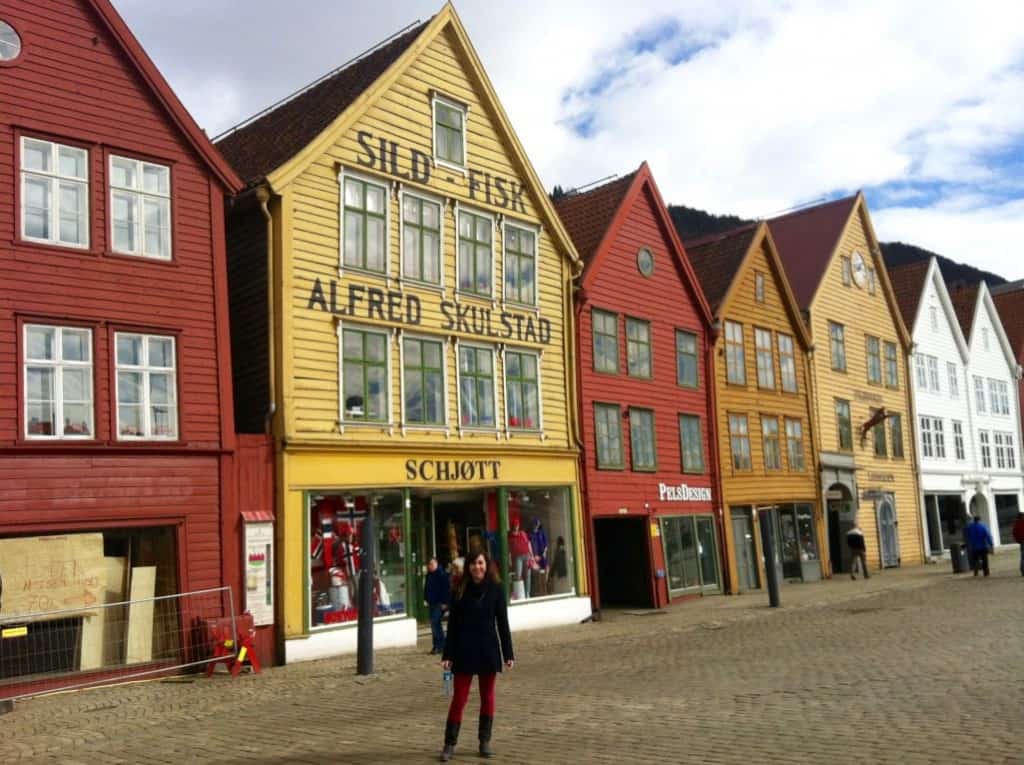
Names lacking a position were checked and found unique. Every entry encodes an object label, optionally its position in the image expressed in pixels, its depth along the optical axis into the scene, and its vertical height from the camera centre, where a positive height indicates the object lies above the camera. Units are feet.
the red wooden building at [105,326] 49.60 +10.63
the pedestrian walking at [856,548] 102.42 -3.82
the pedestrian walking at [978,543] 94.89 -3.69
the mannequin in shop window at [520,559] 73.92 -2.38
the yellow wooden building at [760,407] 97.60 +10.01
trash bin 101.40 -5.05
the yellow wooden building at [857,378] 115.75 +14.61
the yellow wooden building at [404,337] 60.70 +11.98
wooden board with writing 48.49 -1.15
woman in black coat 28.86 -3.05
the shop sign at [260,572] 56.34 -1.80
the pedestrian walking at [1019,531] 91.86 -2.66
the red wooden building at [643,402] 82.99 +9.37
